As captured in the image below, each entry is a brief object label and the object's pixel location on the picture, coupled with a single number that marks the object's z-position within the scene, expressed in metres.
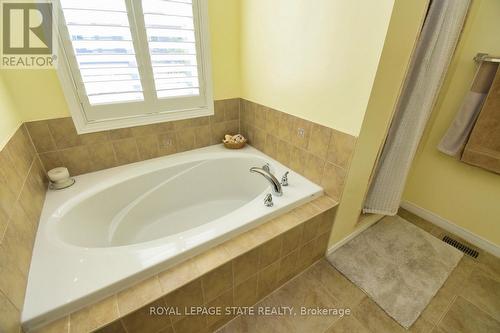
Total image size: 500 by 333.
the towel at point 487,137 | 1.33
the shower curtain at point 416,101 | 1.14
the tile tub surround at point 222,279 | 0.75
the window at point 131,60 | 1.20
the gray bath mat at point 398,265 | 1.27
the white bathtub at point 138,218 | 0.80
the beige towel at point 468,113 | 1.36
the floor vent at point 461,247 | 1.57
